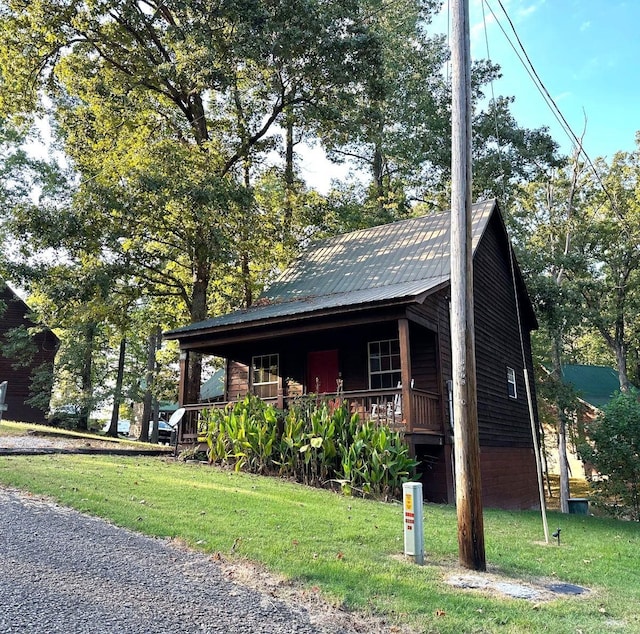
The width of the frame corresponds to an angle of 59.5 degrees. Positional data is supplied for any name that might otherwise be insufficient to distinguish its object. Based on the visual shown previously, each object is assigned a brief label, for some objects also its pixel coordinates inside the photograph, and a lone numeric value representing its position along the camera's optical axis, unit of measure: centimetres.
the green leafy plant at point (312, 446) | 1025
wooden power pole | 571
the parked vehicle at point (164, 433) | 4050
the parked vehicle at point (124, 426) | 5301
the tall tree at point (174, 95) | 1688
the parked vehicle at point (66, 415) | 2736
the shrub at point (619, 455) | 1511
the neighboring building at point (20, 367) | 2834
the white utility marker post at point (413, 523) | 569
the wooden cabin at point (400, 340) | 1180
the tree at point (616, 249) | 2944
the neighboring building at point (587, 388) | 3055
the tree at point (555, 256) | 2072
